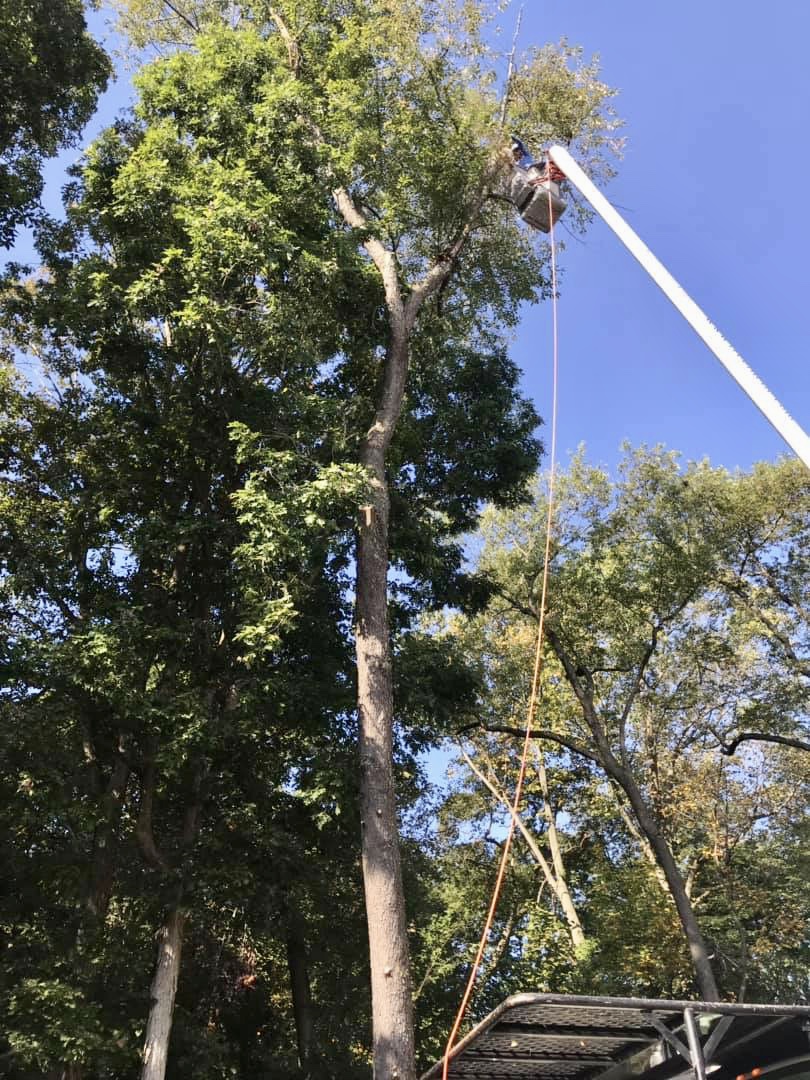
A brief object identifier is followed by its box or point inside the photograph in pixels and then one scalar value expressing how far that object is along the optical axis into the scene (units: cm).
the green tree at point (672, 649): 1323
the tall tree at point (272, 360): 772
